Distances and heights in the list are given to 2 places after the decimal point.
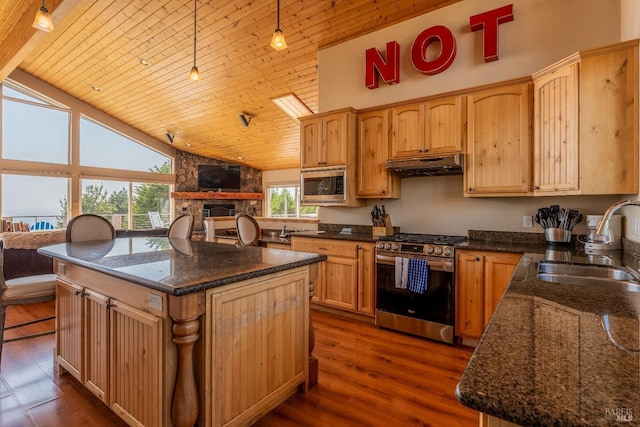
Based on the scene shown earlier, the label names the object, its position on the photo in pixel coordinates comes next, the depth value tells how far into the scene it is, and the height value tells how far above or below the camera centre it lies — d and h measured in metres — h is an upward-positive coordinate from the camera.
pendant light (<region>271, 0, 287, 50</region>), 2.68 +1.43
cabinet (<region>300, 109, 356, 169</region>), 3.78 +0.89
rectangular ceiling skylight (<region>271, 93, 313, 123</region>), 5.66 +1.94
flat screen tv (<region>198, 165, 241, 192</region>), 9.56 +1.03
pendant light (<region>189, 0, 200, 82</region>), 3.27 +1.39
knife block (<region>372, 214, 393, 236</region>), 3.62 -0.19
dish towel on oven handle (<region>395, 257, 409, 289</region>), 3.08 -0.57
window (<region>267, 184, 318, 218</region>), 10.34 +0.30
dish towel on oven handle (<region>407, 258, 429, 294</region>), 2.99 -0.59
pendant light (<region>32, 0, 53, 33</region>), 2.63 +1.57
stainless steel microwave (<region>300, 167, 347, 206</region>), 3.79 +0.32
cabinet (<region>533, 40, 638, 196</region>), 2.27 +0.68
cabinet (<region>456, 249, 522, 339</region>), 2.69 -0.62
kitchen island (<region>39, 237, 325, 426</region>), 1.50 -0.63
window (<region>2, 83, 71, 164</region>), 6.52 +1.74
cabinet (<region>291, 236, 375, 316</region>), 3.42 -0.69
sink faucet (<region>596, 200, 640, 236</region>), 1.51 -0.02
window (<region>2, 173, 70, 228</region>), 6.50 +0.26
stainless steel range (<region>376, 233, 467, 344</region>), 2.93 -0.70
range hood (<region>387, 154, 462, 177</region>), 3.07 +0.46
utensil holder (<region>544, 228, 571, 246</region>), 2.76 -0.20
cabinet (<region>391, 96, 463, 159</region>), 3.16 +0.87
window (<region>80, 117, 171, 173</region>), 7.54 +1.53
